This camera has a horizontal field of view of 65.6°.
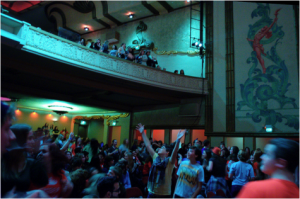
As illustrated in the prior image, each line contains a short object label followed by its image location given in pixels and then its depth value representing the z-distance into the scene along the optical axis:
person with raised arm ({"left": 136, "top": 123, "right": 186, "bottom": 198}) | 3.80
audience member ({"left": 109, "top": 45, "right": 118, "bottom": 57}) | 11.45
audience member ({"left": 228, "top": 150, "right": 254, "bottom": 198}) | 5.08
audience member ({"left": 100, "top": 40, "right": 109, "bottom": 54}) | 10.92
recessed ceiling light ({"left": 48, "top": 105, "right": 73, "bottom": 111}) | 15.27
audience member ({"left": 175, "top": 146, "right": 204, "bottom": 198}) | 3.55
